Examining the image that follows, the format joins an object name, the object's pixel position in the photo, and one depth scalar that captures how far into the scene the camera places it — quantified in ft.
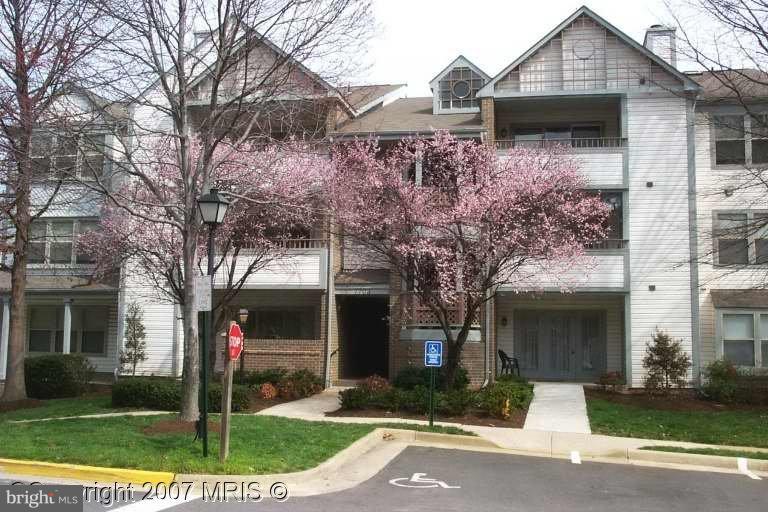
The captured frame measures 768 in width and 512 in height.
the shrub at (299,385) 58.29
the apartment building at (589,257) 63.93
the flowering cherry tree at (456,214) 50.11
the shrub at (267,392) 57.00
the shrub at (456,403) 47.09
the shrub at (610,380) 61.36
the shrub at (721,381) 56.70
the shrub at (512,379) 63.46
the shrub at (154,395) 49.65
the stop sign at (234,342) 29.63
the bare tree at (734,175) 62.75
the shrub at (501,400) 46.57
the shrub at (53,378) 62.44
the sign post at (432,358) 42.88
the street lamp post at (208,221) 31.17
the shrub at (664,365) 59.93
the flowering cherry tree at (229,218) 48.78
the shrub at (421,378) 58.08
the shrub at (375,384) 51.48
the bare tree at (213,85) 39.40
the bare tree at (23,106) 42.37
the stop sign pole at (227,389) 29.84
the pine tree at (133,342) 69.72
